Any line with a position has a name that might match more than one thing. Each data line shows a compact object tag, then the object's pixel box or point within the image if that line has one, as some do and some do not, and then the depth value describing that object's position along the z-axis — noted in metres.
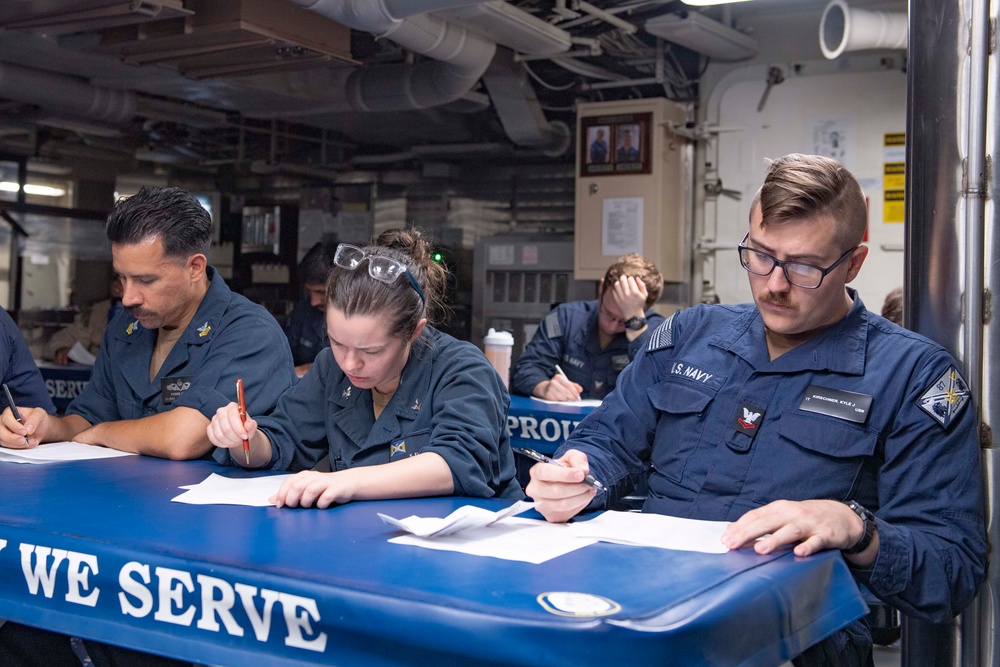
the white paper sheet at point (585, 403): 4.41
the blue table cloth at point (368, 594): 1.17
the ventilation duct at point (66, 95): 5.54
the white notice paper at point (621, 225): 6.05
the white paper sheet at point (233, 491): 1.93
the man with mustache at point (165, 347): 2.61
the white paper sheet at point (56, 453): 2.42
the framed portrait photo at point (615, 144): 6.01
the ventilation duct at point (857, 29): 4.82
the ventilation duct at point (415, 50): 3.98
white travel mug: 4.29
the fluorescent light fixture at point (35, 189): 7.97
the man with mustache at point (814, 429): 1.71
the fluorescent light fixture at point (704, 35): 5.20
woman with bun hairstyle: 2.06
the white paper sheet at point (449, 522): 1.56
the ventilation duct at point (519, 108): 5.89
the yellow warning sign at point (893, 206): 5.38
